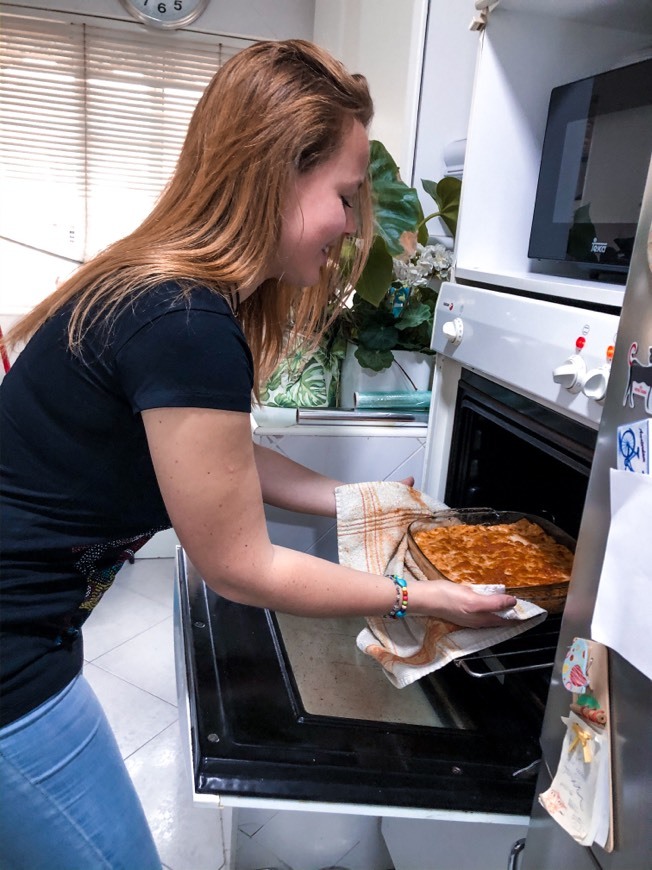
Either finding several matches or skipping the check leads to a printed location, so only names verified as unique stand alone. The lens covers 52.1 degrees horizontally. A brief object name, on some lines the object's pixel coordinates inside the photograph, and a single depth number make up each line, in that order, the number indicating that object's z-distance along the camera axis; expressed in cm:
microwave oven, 85
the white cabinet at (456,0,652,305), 102
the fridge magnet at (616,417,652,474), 50
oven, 71
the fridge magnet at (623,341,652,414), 50
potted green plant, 141
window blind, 274
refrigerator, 51
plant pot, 153
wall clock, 268
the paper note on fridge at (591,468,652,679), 50
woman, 67
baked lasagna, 88
